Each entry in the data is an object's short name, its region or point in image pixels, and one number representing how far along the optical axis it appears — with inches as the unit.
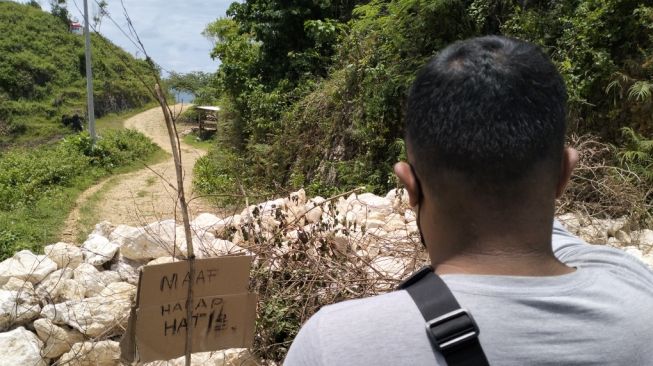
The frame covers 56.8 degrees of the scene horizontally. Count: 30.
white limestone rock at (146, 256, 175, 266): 143.7
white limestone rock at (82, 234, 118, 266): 153.1
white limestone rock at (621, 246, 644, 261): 135.0
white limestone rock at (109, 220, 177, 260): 151.7
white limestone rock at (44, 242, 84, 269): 153.2
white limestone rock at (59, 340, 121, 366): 113.4
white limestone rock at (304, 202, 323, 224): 165.7
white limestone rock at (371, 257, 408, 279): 121.5
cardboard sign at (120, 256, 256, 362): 72.5
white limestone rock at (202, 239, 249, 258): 135.5
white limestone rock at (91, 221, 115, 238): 184.2
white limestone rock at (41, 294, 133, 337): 119.3
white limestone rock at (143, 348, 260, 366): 107.7
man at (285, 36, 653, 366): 29.6
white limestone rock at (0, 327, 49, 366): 109.7
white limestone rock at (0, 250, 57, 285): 143.2
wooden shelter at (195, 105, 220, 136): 862.8
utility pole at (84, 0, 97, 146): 620.6
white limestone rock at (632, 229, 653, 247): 150.4
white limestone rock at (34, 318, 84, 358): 119.1
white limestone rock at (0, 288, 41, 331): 125.0
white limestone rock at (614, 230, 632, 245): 151.4
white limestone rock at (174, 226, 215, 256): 138.9
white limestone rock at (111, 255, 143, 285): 144.8
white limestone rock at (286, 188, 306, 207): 178.0
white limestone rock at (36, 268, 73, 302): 133.6
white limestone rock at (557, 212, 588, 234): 151.1
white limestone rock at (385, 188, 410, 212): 172.8
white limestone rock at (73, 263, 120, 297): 136.7
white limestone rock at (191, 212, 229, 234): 159.3
